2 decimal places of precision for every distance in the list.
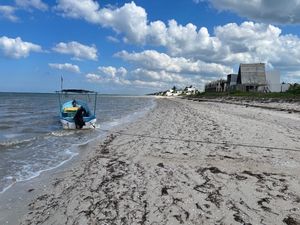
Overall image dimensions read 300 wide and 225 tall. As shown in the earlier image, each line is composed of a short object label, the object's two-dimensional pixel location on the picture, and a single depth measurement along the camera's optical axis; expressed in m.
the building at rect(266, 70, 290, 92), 49.65
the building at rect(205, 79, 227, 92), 70.43
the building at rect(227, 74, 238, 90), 60.98
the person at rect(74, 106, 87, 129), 15.18
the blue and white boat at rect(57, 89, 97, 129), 15.26
